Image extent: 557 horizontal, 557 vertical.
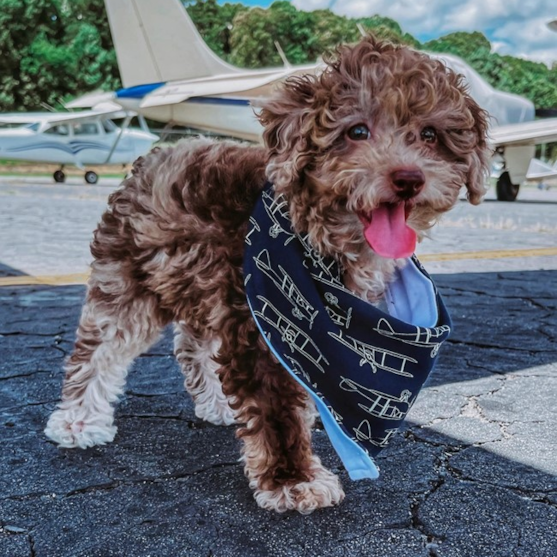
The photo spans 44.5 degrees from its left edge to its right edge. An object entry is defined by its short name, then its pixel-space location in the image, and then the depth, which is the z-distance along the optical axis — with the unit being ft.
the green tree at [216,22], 161.79
